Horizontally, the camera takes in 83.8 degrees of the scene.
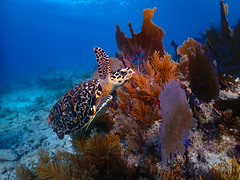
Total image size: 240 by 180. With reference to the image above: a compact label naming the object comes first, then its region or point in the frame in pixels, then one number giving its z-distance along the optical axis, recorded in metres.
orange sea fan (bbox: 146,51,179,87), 2.49
